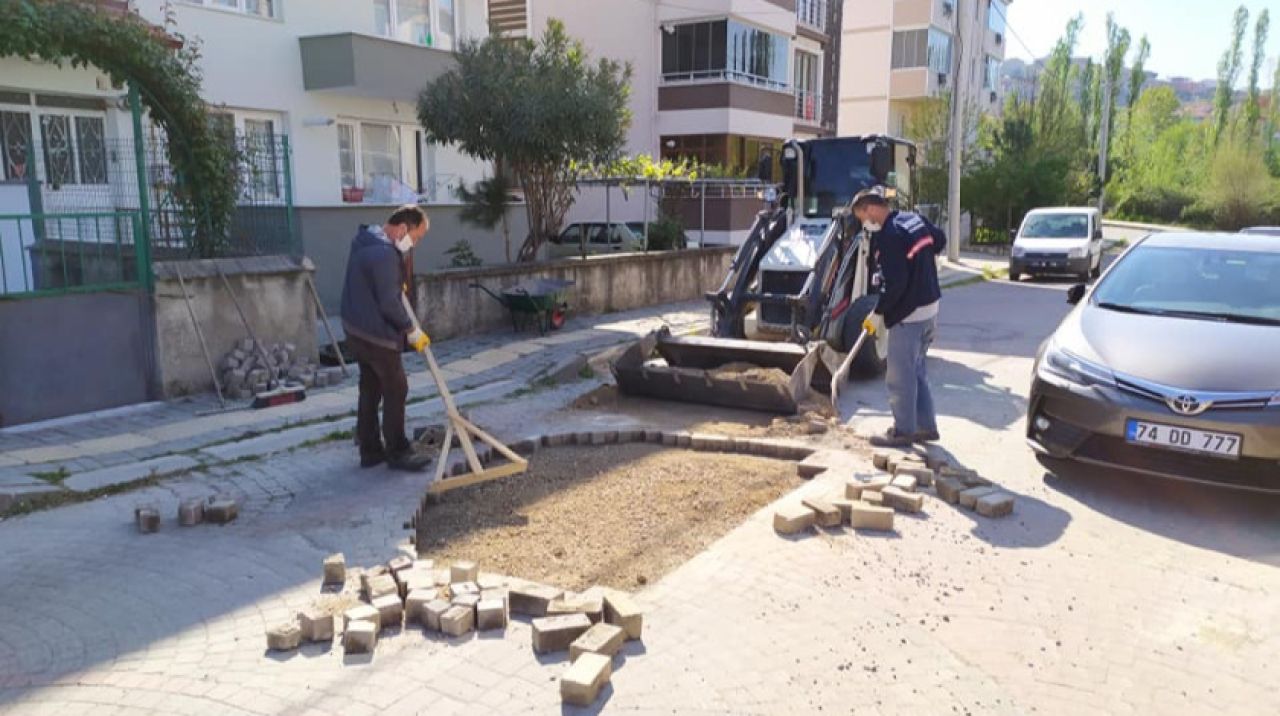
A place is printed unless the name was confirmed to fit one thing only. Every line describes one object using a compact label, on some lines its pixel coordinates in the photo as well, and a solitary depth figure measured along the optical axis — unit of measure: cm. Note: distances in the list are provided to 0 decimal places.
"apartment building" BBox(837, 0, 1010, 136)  3712
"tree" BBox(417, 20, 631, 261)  1191
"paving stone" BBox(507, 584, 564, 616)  414
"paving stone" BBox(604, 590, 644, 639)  392
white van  2039
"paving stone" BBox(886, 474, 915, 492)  577
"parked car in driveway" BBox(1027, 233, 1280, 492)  529
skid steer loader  820
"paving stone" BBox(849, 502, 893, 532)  524
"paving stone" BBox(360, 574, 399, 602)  429
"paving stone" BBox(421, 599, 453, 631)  405
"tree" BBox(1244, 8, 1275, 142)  5703
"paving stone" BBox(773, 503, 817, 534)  513
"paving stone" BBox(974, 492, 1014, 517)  549
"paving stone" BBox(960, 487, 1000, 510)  559
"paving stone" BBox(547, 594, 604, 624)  401
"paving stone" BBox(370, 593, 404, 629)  410
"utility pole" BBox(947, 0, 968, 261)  2238
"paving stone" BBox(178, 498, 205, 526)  541
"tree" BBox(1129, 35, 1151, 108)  5844
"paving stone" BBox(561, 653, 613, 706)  342
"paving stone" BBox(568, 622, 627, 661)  371
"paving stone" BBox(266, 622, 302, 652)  389
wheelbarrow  1168
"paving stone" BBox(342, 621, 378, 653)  385
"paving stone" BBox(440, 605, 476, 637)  400
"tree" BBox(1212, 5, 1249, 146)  5709
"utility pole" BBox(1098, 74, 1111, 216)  3712
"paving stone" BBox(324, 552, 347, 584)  455
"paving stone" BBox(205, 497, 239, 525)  546
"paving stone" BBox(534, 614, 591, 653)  384
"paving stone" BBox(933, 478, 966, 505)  571
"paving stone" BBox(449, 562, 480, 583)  442
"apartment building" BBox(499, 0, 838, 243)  2477
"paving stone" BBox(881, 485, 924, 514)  553
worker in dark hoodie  624
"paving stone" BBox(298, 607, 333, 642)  394
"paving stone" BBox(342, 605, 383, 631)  400
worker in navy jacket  676
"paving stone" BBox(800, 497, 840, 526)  525
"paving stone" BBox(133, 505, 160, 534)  529
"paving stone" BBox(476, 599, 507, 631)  404
